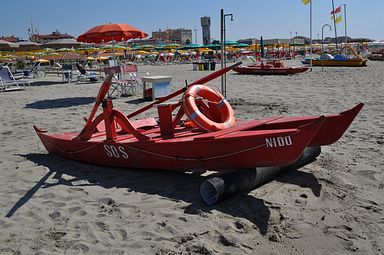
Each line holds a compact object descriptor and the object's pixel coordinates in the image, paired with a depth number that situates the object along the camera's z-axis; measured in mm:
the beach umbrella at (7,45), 24741
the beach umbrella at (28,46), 29375
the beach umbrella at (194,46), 39438
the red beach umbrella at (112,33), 12141
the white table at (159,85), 11190
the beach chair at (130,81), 12672
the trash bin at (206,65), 25809
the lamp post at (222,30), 8451
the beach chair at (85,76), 17656
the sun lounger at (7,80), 15181
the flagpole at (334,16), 29431
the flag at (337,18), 29703
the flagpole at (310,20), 22562
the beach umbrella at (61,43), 26500
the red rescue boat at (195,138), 3795
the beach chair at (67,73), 18359
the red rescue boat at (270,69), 19562
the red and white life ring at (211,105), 4637
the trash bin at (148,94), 11352
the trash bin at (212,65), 25594
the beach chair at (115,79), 12112
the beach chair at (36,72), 22916
